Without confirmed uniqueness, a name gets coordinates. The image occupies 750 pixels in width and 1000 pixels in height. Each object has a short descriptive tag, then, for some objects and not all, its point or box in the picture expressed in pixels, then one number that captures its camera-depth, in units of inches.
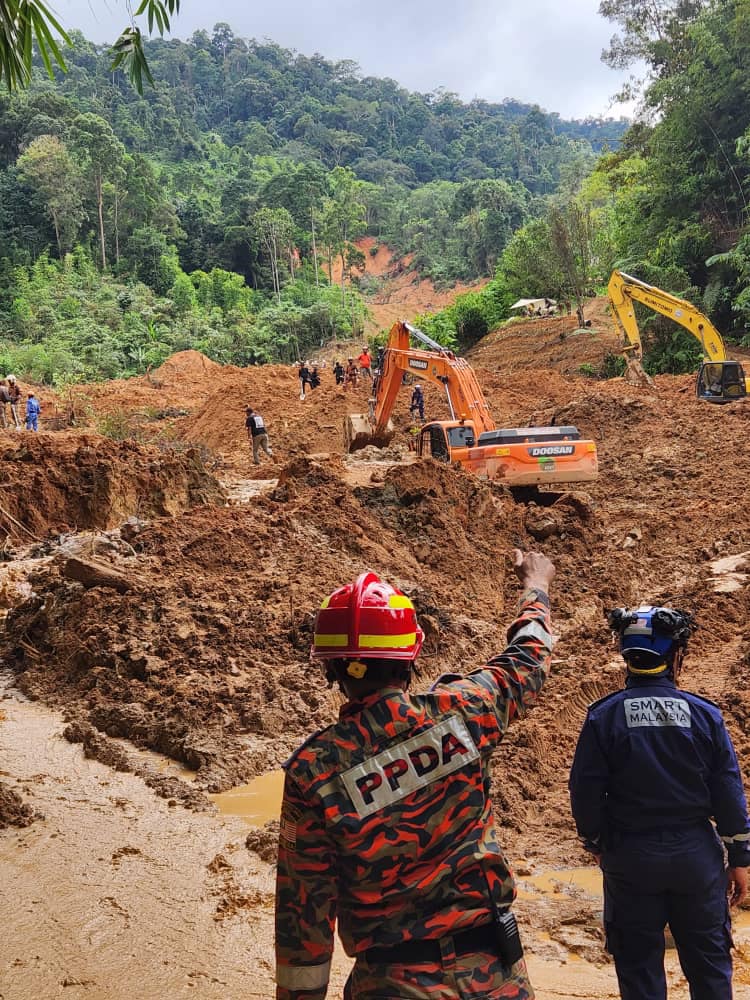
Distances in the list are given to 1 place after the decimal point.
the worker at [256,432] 733.9
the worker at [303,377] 1037.8
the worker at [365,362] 1077.7
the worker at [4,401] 778.2
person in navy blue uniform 102.5
